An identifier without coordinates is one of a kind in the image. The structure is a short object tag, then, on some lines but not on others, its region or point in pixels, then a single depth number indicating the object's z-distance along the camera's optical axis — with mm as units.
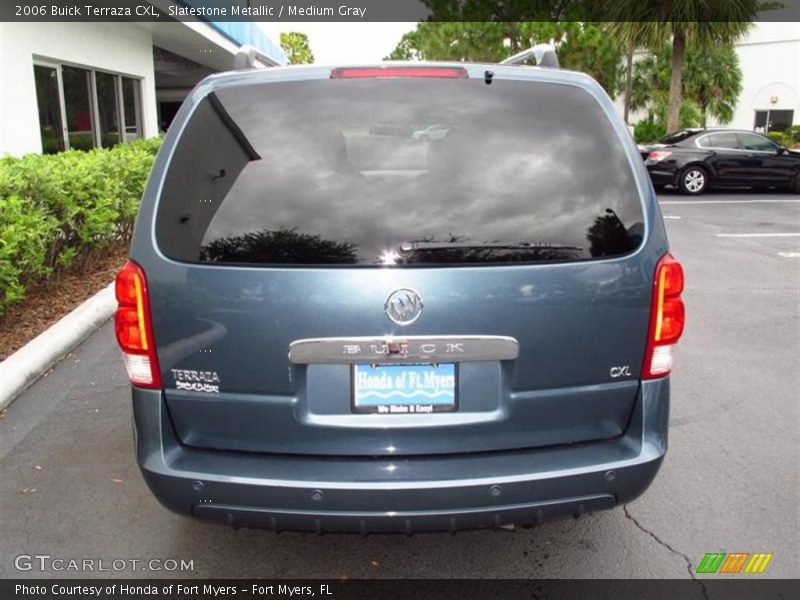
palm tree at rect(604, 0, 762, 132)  19516
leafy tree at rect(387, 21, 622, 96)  27312
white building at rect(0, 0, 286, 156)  9891
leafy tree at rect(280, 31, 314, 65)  79875
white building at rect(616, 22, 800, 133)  38000
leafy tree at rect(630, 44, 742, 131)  37844
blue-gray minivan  2244
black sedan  16094
